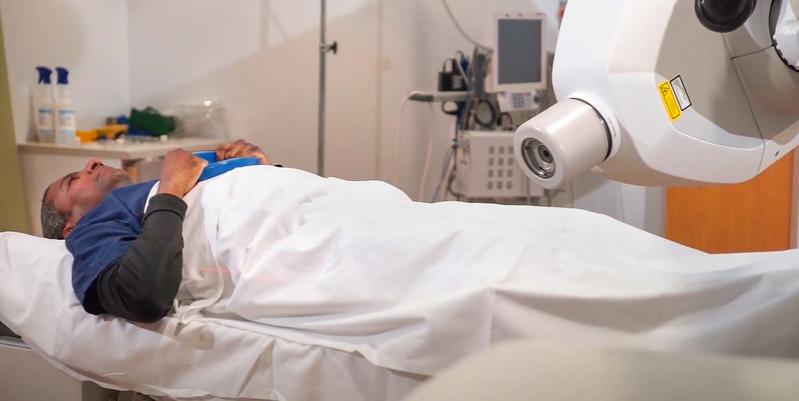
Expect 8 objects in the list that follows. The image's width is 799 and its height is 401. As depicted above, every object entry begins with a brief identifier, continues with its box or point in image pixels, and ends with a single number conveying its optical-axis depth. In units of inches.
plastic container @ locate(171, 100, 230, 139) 101.0
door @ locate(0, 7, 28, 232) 85.8
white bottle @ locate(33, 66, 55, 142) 95.9
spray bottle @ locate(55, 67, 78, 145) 96.7
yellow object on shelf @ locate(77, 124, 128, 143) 99.3
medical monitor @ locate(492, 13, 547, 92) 103.3
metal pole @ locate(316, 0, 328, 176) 100.8
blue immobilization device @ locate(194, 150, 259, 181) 61.8
